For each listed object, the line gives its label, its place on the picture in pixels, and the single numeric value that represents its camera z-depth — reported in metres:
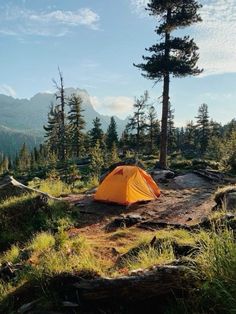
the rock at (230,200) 7.71
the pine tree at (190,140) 64.79
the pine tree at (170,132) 51.68
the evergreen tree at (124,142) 52.47
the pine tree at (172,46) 17.60
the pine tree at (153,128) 51.46
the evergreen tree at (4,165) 81.36
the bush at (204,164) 18.10
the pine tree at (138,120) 44.44
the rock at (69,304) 3.49
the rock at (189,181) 13.20
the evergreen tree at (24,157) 80.41
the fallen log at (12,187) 9.66
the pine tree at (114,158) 29.27
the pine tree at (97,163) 22.50
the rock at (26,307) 3.65
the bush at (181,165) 19.58
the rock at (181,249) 4.30
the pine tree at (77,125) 47.69
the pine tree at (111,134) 55.40
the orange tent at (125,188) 10.30
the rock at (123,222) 8.26
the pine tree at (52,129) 49.00
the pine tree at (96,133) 51.26
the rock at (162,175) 14.07
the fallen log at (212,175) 14.11
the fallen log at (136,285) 3.22
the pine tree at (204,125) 55.81
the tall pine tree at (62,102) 27.98
